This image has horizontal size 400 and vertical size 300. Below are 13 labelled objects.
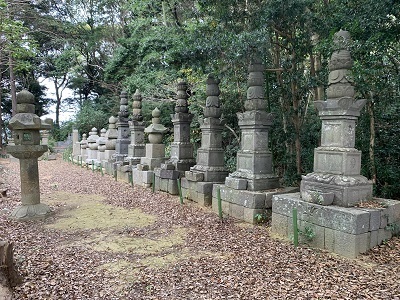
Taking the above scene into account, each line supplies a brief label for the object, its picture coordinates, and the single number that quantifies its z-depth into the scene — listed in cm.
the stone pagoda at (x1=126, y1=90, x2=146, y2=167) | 1226
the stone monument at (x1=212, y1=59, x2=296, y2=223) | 654
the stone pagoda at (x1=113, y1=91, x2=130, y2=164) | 1359
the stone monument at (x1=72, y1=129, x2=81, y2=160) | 2035
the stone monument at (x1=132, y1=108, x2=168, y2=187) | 1066
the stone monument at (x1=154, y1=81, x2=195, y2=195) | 926
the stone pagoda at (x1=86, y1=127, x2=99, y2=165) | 1687
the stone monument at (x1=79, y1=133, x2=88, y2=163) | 1859
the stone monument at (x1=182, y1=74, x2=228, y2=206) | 789
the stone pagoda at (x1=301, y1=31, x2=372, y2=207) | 501
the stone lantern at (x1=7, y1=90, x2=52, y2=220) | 670
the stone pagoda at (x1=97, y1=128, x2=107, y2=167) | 1581
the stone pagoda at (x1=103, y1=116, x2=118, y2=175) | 1496
